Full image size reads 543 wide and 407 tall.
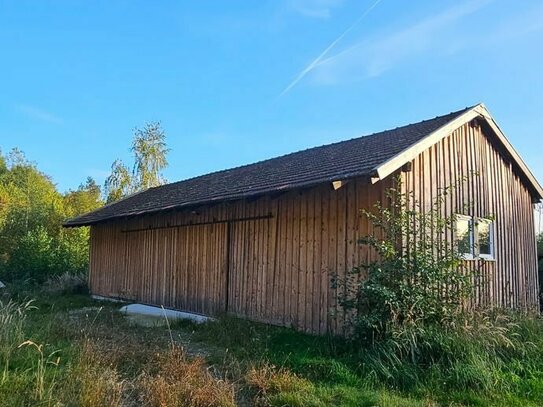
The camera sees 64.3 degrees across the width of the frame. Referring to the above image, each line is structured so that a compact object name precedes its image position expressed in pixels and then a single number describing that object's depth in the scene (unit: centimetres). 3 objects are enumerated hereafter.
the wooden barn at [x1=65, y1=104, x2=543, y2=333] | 768
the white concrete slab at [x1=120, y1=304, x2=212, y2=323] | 965
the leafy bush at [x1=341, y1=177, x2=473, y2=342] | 593
